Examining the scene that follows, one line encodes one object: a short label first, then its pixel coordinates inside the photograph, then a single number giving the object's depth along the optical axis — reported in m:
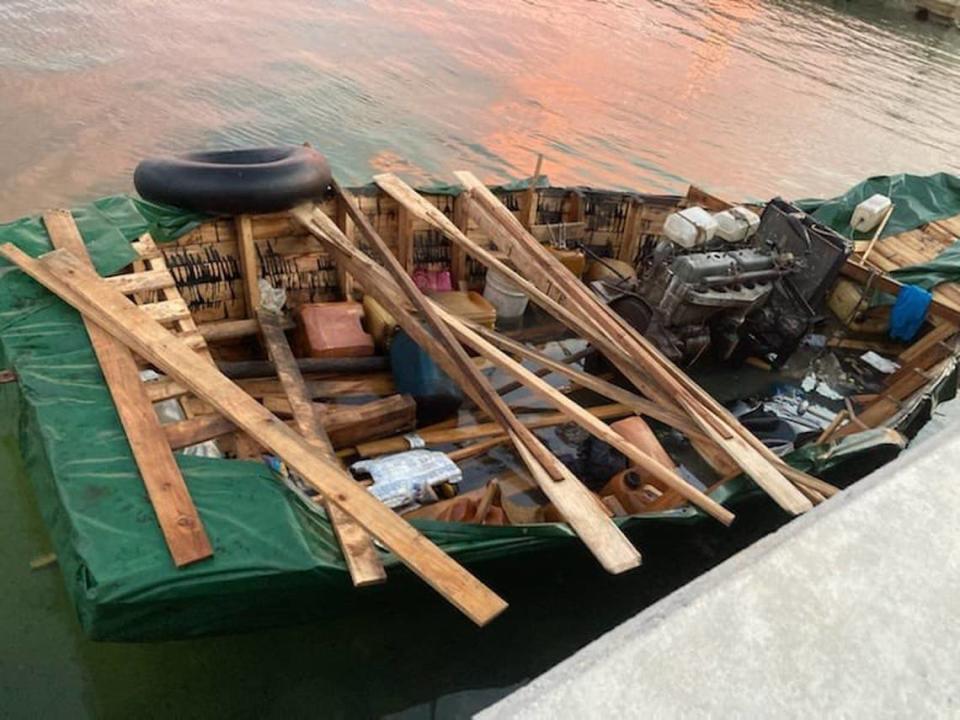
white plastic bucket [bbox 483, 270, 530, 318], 7.57
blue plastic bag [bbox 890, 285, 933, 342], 7.81
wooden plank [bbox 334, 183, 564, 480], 4.40
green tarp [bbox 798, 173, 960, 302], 9.33
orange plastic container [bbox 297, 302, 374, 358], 5.97
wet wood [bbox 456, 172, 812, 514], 4.69
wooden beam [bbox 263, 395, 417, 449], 5.32
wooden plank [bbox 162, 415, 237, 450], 3.90
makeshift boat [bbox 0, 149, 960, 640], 3.51
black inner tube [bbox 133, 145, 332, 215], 5.74
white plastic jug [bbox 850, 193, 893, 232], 8.98
